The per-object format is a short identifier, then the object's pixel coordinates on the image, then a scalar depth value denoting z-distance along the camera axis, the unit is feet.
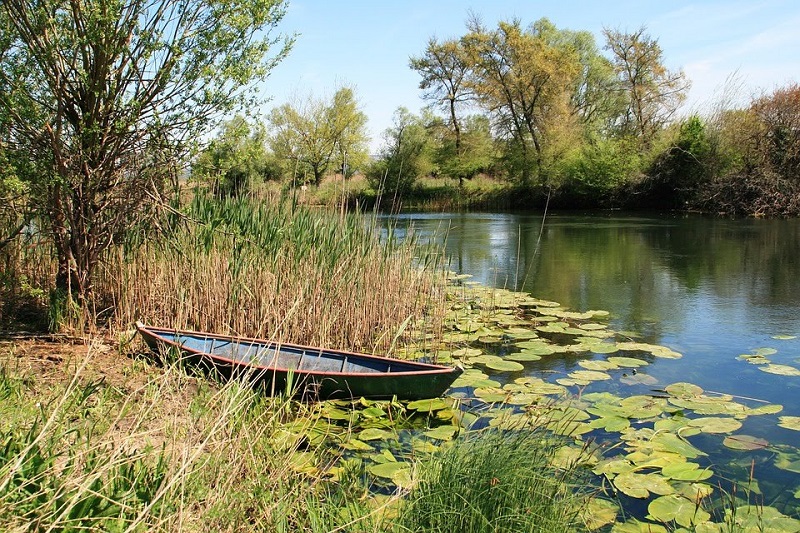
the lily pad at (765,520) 11.04
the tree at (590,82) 131.85
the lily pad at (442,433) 15.52
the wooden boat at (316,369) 17.02
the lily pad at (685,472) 13.16
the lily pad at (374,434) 15.65
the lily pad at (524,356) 22.31
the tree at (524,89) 111.86
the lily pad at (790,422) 16.25
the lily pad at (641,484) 12.77
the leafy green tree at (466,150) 126.21
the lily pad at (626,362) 21.65
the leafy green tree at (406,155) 127.34
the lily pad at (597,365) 21.34
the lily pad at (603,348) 23.61
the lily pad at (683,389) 18.65
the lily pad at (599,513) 10.94
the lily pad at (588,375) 20.16
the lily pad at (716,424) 15.87
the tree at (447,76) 125.59
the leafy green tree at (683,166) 87.76
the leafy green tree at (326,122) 132.77
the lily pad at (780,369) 20.68
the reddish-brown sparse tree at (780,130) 79.00
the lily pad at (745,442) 15.12
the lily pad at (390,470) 13.20
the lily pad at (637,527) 11.34
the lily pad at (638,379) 19.97
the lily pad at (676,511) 11.51
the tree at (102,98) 18.74
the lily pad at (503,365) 20.87
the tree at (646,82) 110.42
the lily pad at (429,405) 17.33
